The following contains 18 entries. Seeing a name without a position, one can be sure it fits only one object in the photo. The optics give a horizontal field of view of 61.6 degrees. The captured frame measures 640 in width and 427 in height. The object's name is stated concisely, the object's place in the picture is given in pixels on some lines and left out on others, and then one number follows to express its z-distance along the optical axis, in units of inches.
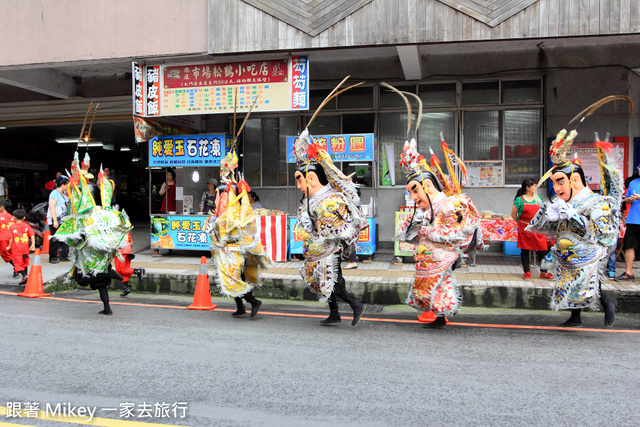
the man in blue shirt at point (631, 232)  305.7
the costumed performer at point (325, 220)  229.0
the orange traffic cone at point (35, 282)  315.3
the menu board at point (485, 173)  433.7
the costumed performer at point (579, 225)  217.6
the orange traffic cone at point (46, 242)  420.2
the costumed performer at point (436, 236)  221.6
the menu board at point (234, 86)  393.1
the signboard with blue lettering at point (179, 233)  430.6
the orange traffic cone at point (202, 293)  281.1
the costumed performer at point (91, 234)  252.1
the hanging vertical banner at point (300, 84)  390.0
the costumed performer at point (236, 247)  248.8
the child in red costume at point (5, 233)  335.3
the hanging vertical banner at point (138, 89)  416.2
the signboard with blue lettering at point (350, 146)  395.9
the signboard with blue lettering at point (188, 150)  427.8
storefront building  353.7
